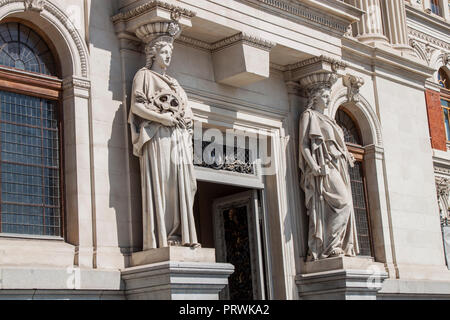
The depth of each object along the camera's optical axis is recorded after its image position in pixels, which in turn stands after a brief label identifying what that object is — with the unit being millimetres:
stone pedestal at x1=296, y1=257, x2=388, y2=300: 16422
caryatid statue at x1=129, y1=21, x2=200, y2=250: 13969
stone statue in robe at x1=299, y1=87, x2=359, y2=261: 17328
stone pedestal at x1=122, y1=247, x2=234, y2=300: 13164
